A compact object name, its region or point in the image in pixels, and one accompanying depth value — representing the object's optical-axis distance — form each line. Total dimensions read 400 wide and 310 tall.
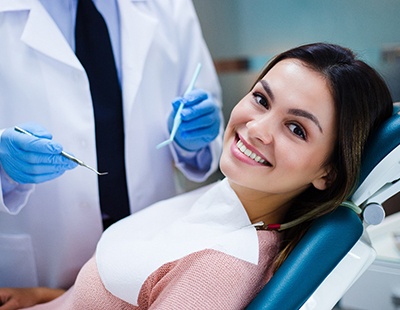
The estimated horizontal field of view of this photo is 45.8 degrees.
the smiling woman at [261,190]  1.04
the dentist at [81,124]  1.26
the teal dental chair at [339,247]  0.96
